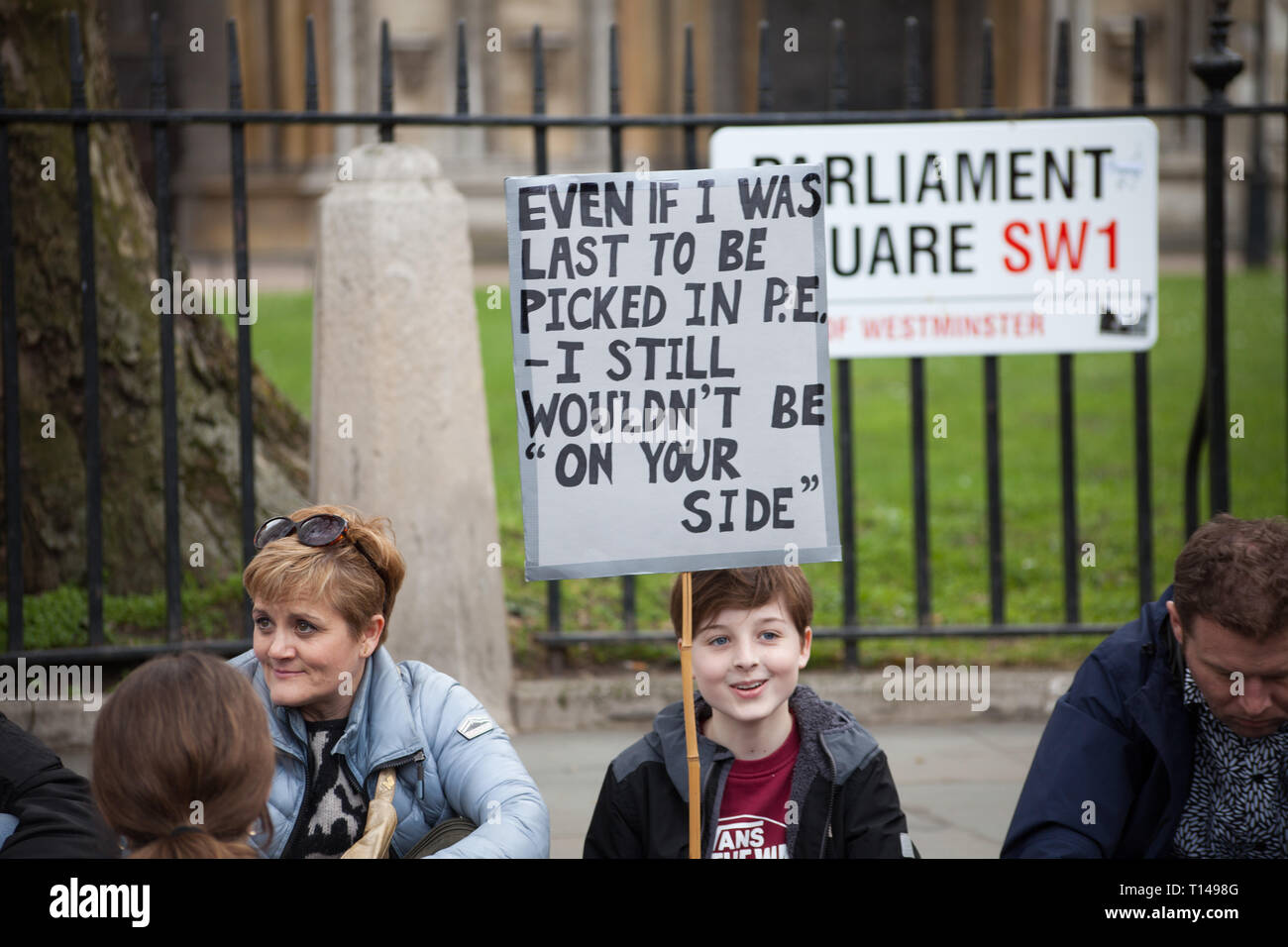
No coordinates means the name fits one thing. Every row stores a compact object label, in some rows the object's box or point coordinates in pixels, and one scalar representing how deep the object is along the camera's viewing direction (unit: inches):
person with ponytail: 93.4
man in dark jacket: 110.0
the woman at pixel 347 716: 118.3
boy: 117.0
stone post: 201.9
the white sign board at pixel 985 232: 211.5
